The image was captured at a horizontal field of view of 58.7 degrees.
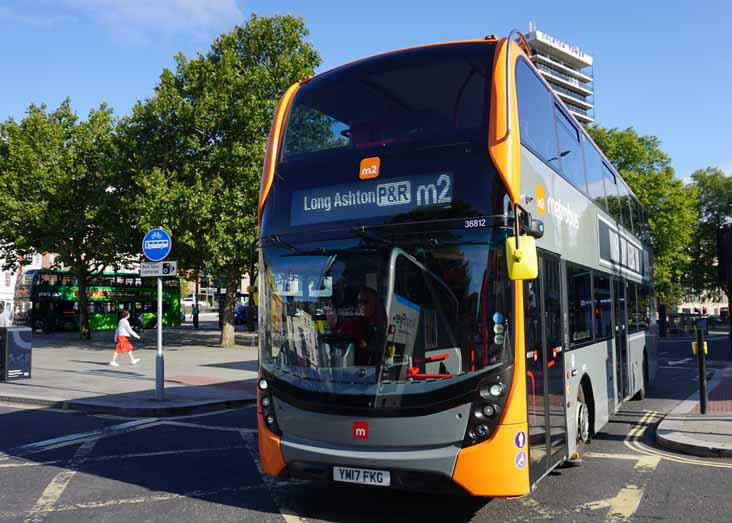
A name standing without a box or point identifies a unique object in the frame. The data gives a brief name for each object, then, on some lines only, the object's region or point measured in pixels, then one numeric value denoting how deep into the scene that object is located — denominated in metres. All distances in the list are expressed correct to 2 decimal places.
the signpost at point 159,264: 11.63
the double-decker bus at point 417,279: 4.88
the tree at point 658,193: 43.25
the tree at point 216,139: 24.27
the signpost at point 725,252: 9.13
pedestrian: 19.28
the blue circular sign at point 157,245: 11.66
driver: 5.11
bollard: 9.77
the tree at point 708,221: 54.91
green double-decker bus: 40.16
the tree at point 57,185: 30.03
